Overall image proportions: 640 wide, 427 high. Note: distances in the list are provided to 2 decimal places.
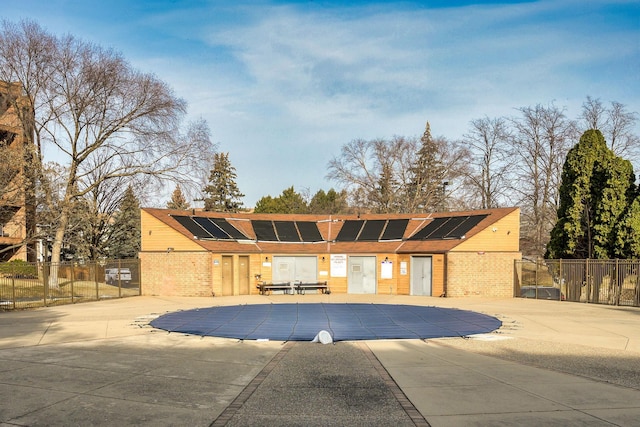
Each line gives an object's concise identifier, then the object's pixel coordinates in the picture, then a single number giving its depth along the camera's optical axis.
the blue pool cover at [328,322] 13.92
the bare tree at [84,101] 27.66
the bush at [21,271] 22.84
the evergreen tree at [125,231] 45.06
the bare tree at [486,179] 46.12
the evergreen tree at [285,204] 67.00
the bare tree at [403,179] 51.56
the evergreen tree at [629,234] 23.89
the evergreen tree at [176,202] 70.09
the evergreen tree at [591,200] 25.39
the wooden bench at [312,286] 28.41
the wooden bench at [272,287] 28.05
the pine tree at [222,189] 62.39
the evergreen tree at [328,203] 64.11
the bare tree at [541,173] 40.34
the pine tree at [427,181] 50.97
